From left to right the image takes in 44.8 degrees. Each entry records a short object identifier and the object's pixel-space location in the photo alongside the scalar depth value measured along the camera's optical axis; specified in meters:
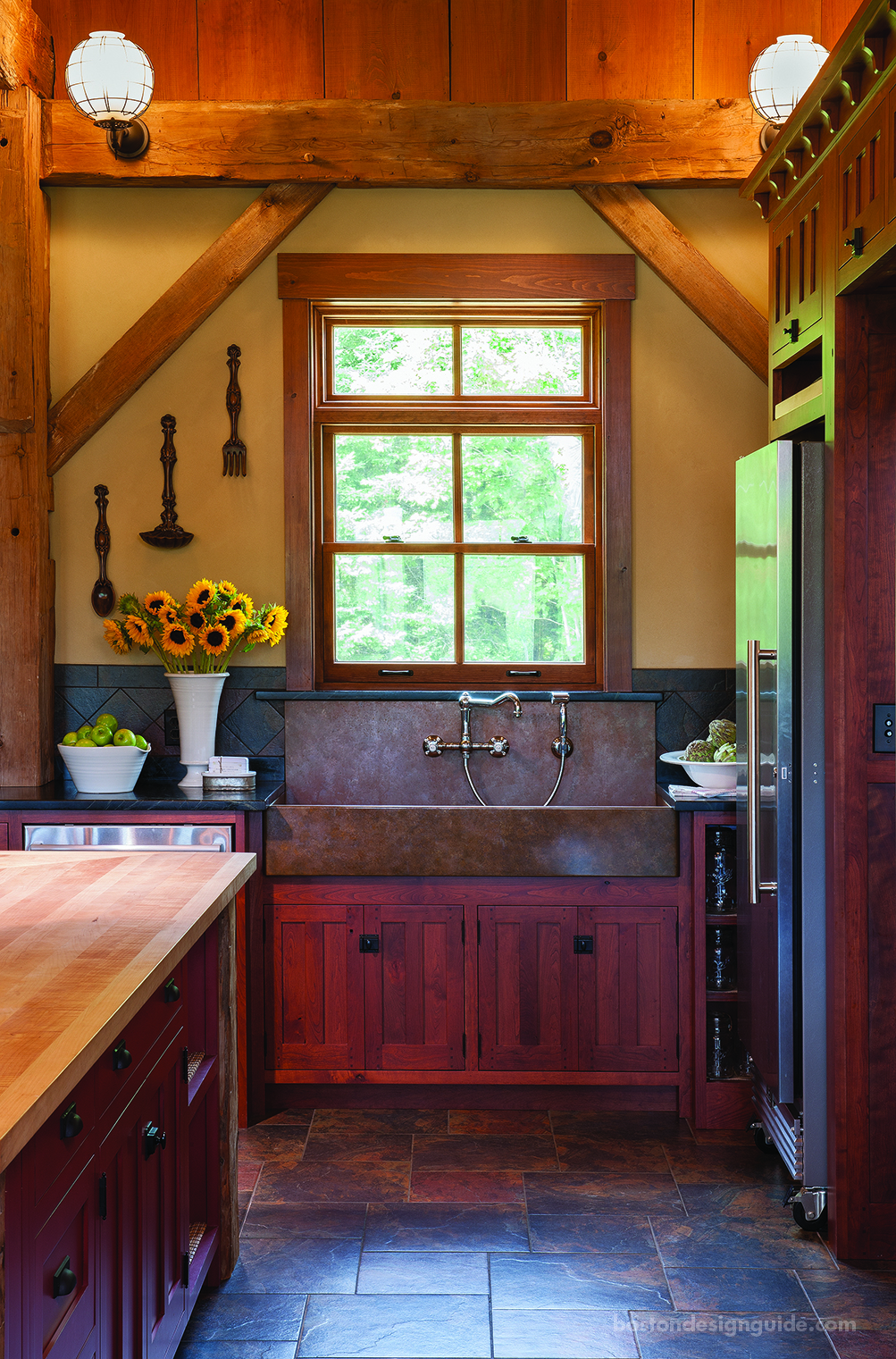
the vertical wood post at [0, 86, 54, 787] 3.73
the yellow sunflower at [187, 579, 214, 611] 3.65
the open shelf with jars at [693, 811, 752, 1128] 3.30
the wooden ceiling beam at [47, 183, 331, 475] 3.84
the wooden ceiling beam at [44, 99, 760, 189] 3.79
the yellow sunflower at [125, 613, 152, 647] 3.67
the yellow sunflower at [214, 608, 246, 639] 3.66
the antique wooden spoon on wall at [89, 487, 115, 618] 3.93
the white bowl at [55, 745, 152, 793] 3.53
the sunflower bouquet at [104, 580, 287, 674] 3.64
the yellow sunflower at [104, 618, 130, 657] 3.77
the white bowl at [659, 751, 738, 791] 3.47
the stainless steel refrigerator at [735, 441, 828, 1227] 2.71
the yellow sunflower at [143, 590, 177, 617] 3.65
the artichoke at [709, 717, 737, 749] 3.61
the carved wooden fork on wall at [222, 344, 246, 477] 3.90
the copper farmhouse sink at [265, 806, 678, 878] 3.38
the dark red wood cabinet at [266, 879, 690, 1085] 3.39
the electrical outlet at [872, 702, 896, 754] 2.61
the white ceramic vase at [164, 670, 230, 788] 3.71
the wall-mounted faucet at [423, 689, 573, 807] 3.87
